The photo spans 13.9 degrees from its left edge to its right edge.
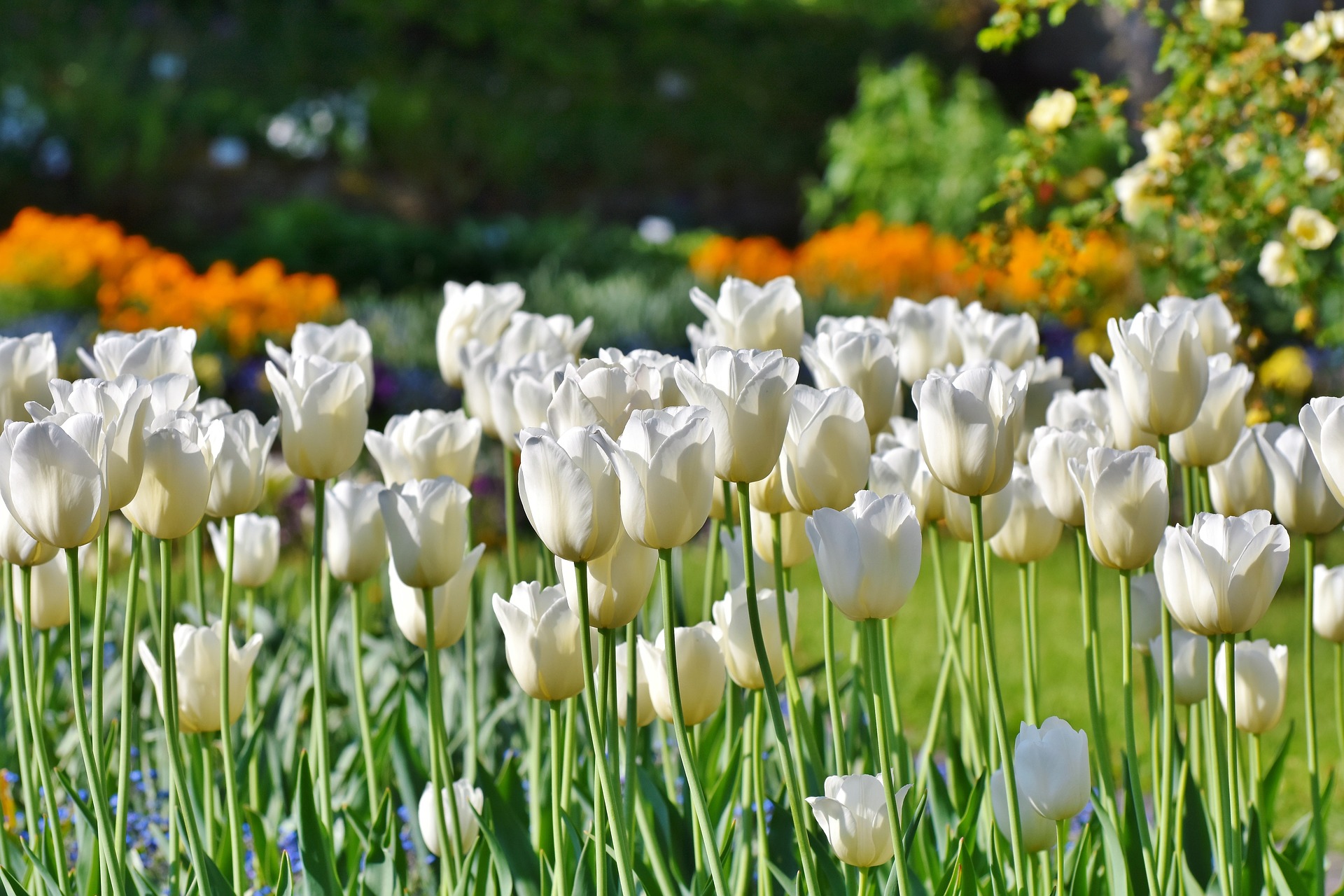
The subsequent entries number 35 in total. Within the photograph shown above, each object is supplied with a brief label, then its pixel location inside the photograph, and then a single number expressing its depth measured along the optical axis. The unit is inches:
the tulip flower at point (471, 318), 114.8
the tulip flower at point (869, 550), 98.9
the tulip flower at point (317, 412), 104.6
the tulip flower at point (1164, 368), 103.5
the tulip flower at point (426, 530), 101.6
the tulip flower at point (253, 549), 113.9
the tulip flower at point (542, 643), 101.7
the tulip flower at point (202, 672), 106.0
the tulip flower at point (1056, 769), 101.1
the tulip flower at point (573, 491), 97.5
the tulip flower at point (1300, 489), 105.3
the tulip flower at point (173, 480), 100.8
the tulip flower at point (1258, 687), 106.2
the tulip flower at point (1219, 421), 106.2
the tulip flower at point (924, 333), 112.8
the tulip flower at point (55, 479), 98.6
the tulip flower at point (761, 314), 108.7
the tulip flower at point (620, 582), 99.6
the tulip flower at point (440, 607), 105.4
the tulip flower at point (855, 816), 99.9
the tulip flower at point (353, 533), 105.4
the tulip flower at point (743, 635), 103.8
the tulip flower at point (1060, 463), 103.2
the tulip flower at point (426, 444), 108.1
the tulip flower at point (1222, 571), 99.3
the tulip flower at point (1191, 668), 107.0
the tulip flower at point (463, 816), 105.6
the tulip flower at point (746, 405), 98.8
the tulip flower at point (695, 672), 103.5
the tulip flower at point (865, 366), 105.3
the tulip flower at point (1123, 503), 100.3
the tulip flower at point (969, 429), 99.8
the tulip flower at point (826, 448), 100.1
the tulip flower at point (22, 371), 106.6
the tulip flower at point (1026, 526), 107.5
